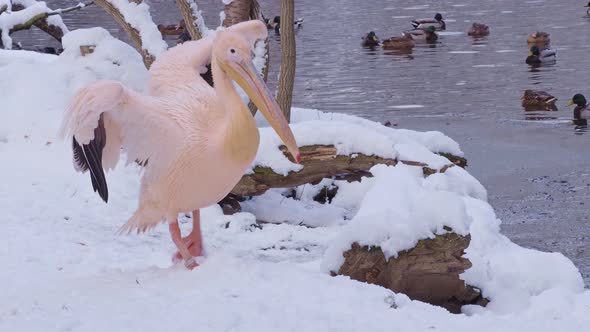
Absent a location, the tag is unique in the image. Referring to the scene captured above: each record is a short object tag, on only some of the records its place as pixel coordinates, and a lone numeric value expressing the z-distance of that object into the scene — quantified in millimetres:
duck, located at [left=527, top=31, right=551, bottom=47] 25500
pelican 5242
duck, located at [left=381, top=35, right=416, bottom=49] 29688
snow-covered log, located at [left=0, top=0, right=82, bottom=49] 17672
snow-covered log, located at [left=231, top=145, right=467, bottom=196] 8805
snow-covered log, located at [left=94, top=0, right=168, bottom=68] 10039
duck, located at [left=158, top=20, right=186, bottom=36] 35656
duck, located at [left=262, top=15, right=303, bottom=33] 37850
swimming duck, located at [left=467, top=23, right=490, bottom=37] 30078
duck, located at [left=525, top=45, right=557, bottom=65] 24031
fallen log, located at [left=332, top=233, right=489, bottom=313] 6656
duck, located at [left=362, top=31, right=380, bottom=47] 29780
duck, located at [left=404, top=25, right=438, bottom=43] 30195
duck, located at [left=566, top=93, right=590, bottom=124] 17891
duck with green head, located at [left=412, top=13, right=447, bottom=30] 30875
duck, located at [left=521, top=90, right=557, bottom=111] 18984
